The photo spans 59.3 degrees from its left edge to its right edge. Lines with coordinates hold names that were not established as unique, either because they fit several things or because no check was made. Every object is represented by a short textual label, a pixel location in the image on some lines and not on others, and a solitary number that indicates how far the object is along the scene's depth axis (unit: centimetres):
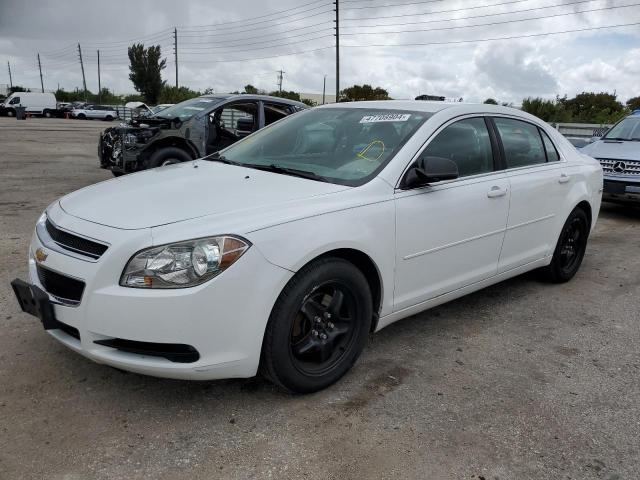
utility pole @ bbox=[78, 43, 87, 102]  8002
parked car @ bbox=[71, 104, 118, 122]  4922
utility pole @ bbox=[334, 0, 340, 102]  3546
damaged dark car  843
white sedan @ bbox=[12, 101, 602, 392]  251
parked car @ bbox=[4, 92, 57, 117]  4522
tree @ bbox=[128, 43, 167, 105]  6975
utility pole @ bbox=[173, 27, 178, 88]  6056
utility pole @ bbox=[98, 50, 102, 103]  7952
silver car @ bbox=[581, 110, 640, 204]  786
